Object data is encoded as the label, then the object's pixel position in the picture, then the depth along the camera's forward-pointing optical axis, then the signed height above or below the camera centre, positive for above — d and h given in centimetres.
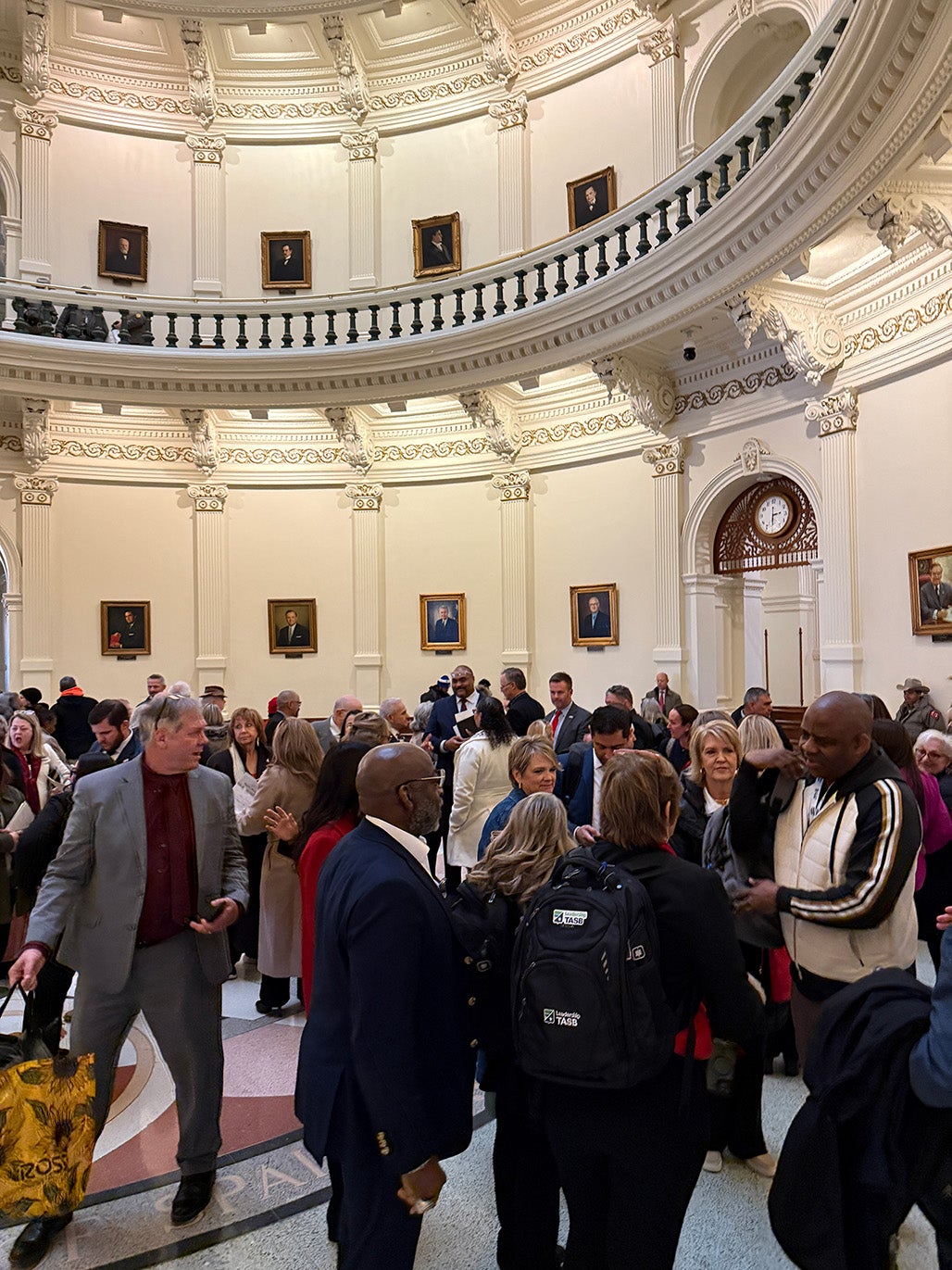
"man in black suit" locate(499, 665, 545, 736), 805 -50
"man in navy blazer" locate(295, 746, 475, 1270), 238 -102
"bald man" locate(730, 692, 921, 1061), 294 -71
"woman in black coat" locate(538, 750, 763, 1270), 246 -121
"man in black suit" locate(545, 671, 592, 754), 773 -61
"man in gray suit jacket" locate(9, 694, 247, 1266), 345 -98
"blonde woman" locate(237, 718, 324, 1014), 507 -100
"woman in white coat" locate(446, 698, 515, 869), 618 -82
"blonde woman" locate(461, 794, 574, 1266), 288 -135
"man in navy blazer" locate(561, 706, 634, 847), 516 -70
